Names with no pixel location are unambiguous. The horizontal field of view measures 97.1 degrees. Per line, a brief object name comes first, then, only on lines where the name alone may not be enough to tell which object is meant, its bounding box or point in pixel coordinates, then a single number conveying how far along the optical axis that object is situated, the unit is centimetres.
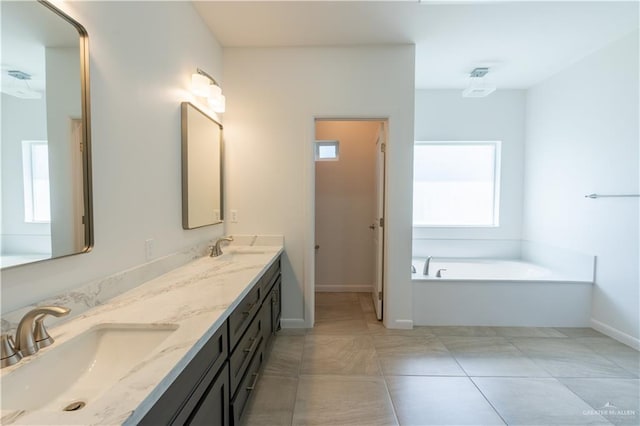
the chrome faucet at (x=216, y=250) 222
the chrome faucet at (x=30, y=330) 82
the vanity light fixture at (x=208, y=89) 207
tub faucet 317
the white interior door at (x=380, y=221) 286
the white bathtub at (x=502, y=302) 283
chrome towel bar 242
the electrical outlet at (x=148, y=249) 157
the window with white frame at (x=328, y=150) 391
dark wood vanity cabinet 84
